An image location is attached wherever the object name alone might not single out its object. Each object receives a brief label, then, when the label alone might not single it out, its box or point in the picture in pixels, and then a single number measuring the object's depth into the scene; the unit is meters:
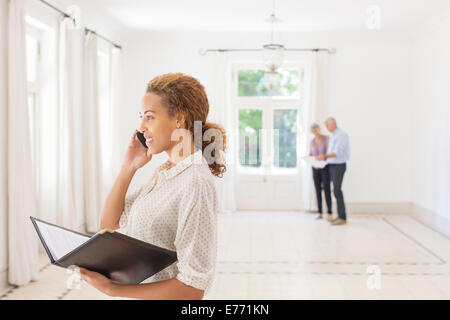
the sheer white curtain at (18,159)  4.27
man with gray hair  7.38
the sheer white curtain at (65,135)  5.68
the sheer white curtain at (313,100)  8.54
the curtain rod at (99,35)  6.54
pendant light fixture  5.60
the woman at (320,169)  7.82
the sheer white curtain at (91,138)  6.48
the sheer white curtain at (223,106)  8.63
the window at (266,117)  8.93
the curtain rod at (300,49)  8.60
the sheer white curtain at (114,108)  7.48
